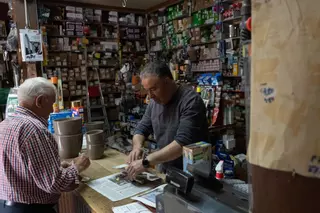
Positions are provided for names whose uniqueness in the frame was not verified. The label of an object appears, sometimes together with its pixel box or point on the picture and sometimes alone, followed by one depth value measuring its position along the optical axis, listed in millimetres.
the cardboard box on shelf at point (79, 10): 5851
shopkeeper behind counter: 1702
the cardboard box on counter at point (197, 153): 1299
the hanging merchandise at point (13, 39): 2887
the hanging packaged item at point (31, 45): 2686
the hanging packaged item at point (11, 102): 2650
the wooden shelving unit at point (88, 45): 5688
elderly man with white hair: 1255
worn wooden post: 387
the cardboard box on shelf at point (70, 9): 5727
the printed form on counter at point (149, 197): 1275
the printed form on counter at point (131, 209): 1209
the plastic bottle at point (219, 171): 1308
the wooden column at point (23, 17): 2800
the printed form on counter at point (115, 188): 1400
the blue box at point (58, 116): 2404
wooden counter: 1307
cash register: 786
